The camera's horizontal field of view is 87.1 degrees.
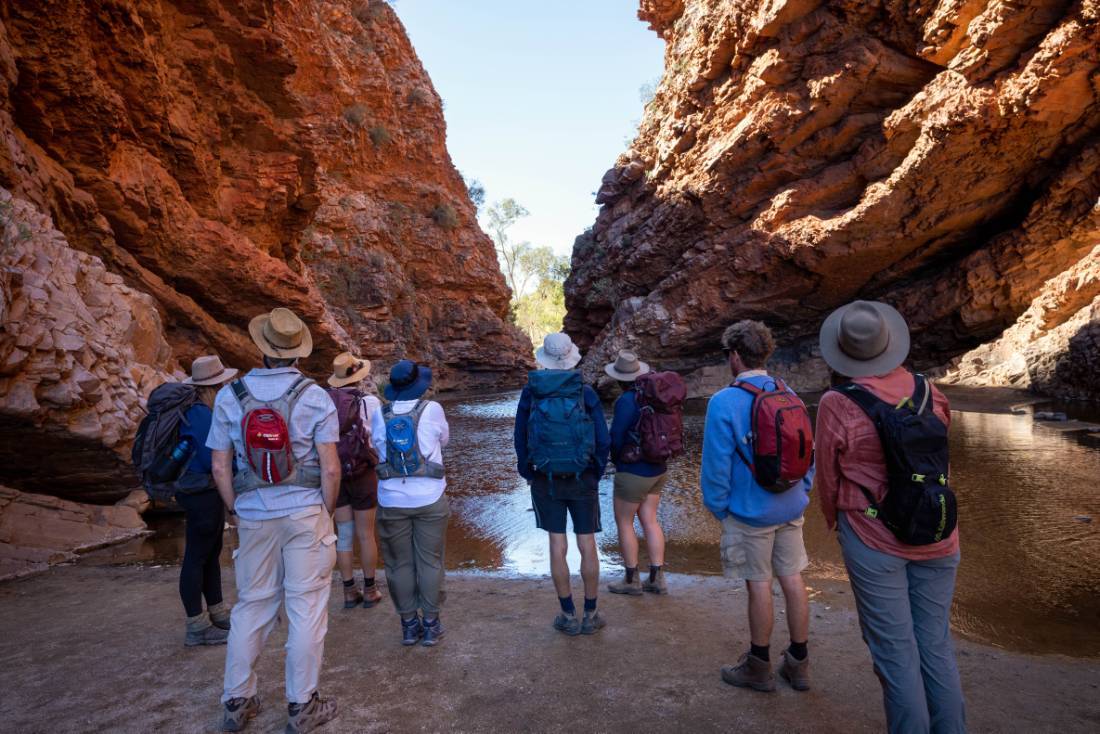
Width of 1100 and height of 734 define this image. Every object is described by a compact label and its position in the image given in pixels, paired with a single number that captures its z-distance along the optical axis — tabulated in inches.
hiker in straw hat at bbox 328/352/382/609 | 156.5
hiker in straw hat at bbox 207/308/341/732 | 99.6
